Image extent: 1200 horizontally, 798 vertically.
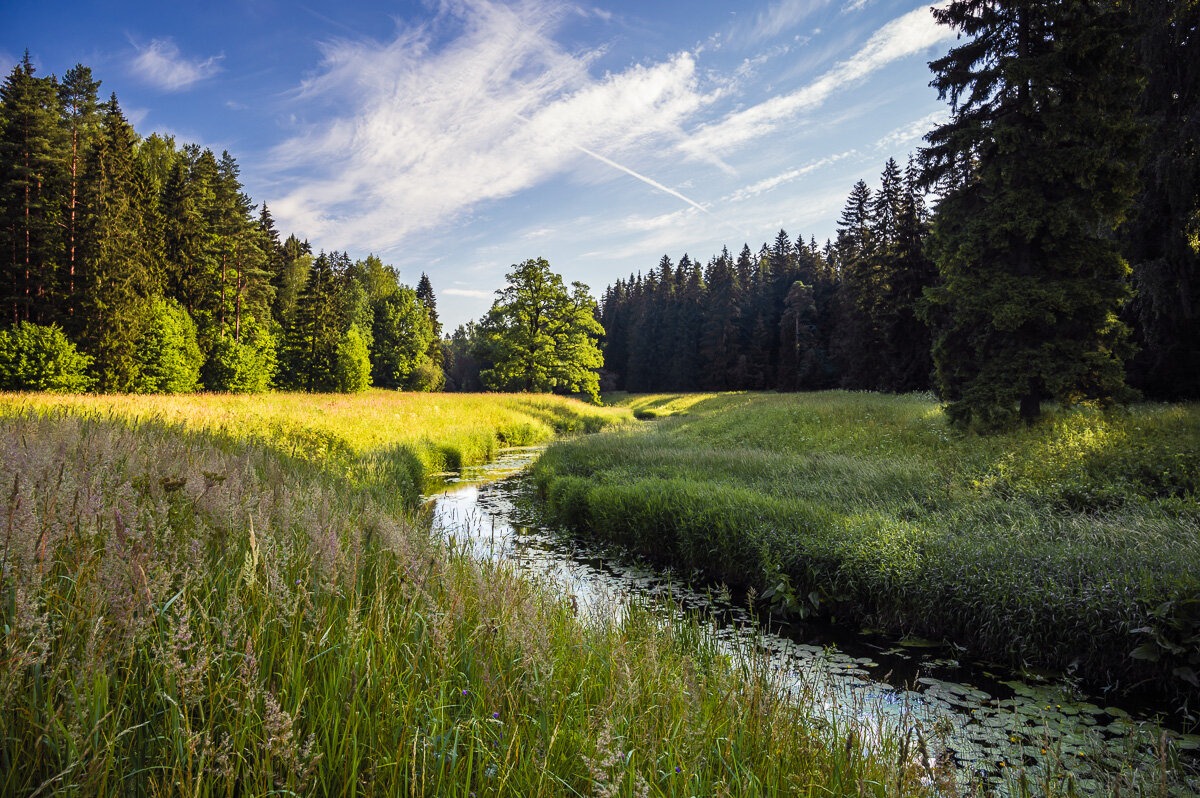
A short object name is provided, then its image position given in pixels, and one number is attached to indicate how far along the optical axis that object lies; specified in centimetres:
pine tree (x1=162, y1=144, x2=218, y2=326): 3534
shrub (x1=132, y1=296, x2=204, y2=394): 2808
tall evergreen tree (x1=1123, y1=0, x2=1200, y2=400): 1443
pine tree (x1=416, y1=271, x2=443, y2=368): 7944
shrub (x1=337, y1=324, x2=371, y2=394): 4222
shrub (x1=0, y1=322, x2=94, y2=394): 2177
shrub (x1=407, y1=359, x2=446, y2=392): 5825
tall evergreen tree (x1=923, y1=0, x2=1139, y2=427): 1212
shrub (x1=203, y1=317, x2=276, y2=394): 3472
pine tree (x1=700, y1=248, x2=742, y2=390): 6341
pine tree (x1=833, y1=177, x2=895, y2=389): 3800
